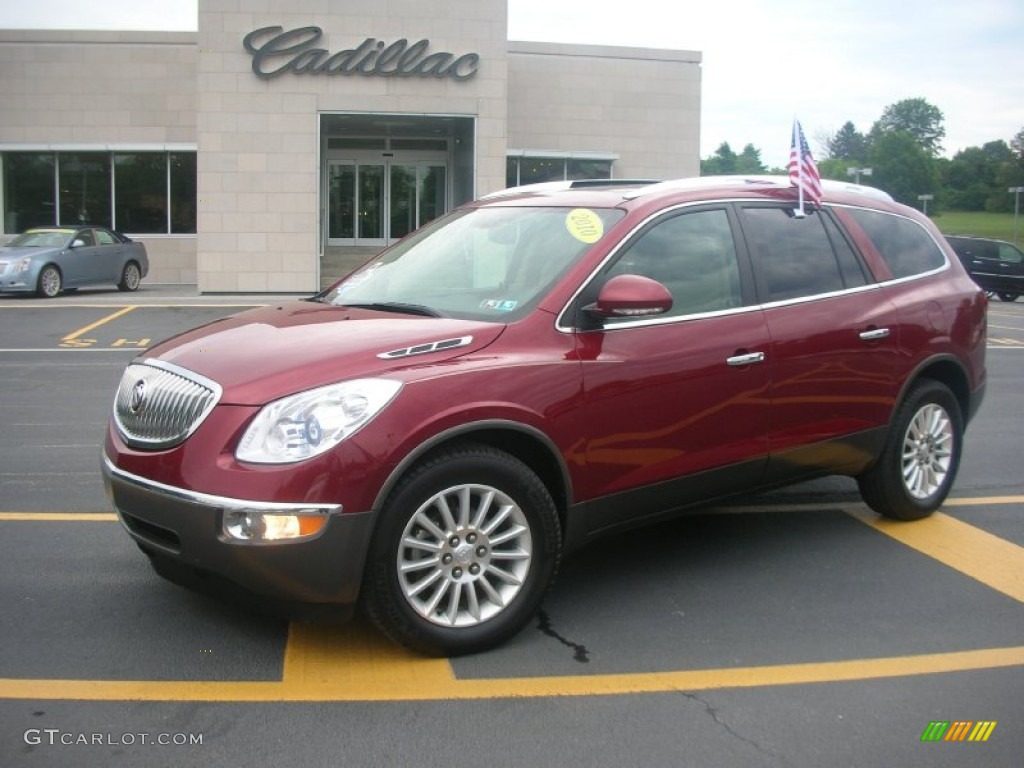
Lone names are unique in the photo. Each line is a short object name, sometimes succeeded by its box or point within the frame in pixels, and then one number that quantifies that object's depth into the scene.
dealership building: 28.31
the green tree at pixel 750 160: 93.26
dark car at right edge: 30.38
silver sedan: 20.33
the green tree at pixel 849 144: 102.00
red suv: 3.50
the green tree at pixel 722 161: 93.94
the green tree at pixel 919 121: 103.06
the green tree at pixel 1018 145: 98.76
